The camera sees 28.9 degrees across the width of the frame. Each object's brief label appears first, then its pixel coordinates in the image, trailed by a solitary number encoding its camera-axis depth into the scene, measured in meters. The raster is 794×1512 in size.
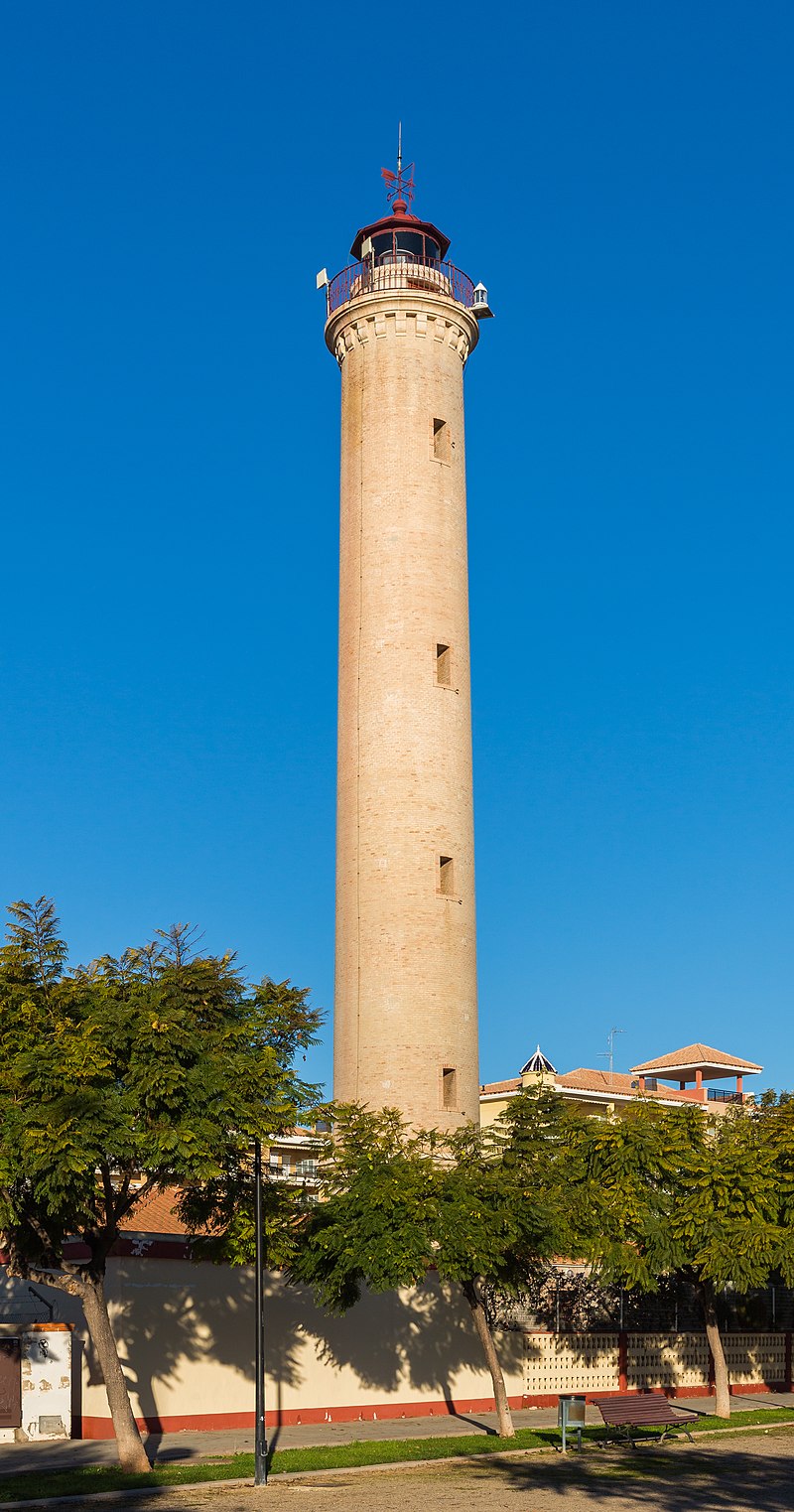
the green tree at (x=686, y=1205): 35.84
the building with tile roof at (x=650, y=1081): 72.06
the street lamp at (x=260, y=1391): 25.05
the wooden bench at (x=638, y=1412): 30.53
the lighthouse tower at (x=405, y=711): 43.91
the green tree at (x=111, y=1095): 25.31
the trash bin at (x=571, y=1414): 30.39
